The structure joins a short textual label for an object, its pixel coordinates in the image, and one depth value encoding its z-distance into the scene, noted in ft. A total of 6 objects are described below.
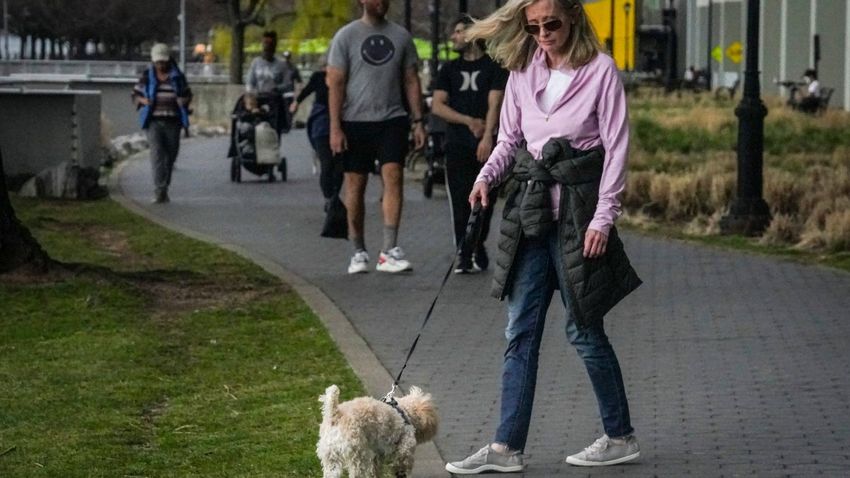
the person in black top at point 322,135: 52.39
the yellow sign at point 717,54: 227.81
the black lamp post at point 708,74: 229.29
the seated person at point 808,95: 145.59
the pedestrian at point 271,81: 78.33
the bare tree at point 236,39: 197.90
